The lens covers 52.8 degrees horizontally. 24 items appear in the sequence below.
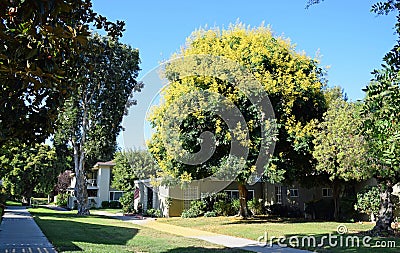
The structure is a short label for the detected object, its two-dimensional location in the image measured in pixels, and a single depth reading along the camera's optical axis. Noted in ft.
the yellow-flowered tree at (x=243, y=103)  63.87
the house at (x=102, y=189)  162.30
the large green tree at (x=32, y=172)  138.51
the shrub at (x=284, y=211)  87.92
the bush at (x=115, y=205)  156.25
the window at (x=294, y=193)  90.84
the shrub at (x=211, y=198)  91.40
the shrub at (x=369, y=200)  63.36
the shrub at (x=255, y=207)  93.25
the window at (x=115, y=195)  164.78
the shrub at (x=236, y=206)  91.20
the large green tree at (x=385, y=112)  14.07
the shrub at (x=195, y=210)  88.89
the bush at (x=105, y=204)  157.17
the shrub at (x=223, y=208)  89.51
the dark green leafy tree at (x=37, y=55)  12.87
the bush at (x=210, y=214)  87.71
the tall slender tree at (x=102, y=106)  98.23
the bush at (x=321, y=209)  79.36
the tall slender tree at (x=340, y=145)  52.49
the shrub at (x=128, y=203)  116.57
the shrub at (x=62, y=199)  180.88
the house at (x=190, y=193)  92.99
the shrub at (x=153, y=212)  97.64
